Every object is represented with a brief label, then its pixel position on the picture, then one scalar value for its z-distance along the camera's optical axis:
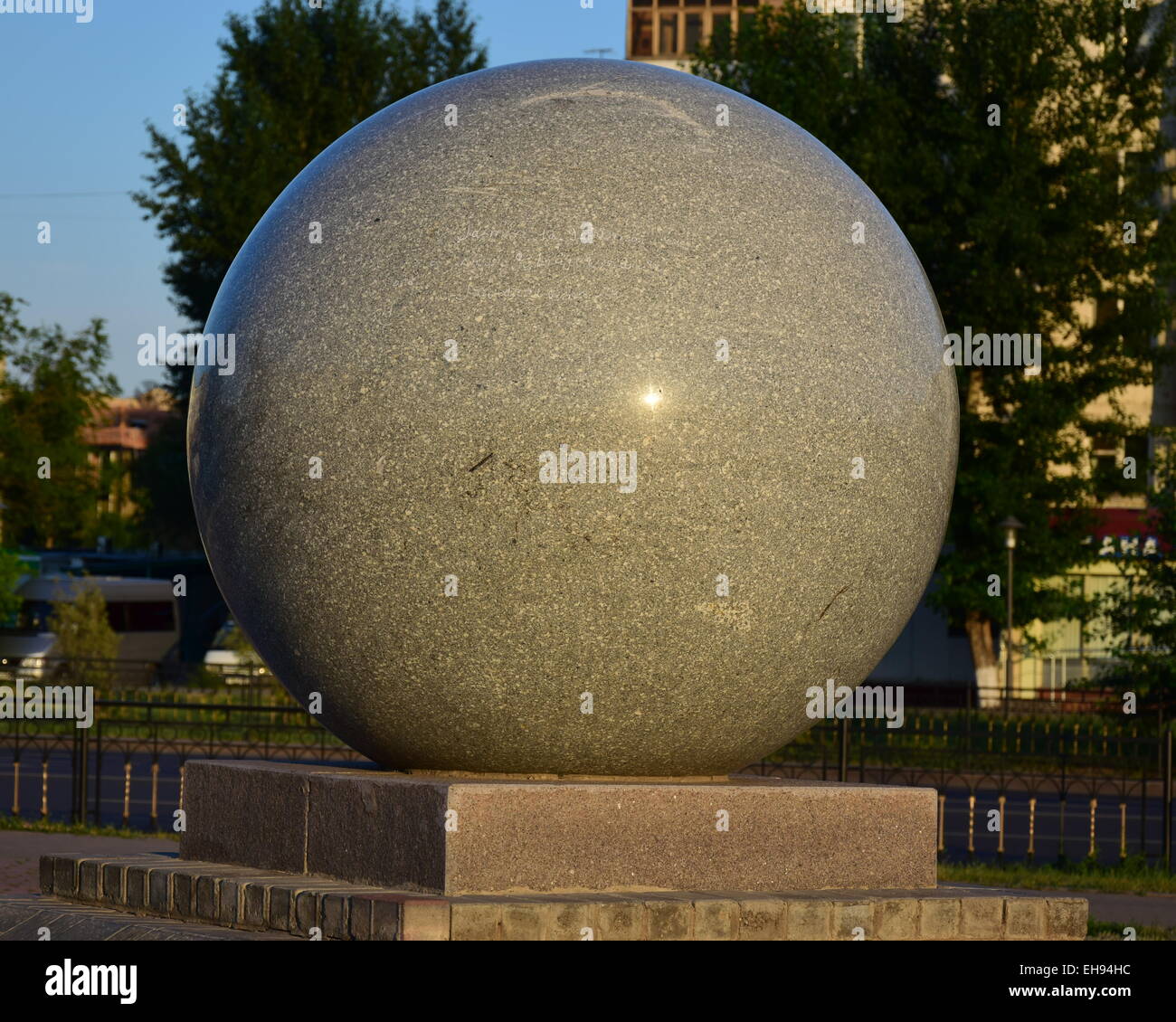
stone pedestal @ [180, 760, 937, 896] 6.90
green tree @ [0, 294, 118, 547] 45.03
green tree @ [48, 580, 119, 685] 36.88
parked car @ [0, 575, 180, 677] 44.44
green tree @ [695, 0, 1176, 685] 35.75
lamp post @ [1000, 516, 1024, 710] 32.06
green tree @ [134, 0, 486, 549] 41.06
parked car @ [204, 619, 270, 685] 35.21
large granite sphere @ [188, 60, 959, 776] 7.11
